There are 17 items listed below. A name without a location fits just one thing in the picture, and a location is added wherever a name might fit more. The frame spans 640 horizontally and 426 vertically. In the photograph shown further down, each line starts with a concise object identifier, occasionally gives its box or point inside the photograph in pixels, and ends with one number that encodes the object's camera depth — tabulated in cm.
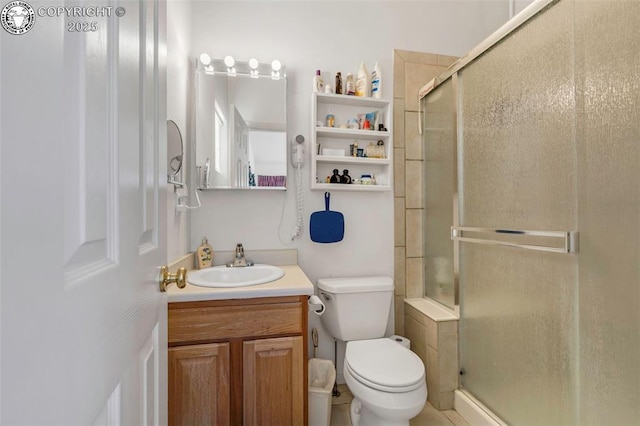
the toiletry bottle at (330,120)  188
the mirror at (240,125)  174
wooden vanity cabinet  119
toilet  122
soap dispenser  164
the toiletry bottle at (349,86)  190
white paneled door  23
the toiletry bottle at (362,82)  191
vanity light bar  173
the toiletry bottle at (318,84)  183
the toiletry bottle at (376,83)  192
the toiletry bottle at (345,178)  189
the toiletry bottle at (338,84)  190
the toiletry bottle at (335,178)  187
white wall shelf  184
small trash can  143
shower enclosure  91
